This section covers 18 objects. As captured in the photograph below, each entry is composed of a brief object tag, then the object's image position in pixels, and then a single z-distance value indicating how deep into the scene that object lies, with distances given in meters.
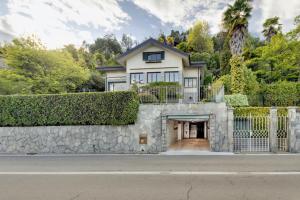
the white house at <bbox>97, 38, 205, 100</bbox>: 20.47
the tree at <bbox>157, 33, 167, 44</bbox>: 39.95
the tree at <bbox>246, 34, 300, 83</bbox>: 19.80
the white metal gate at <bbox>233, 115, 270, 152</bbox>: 12.66
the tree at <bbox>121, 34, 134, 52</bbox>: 59.48
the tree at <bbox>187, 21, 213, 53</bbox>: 39.44
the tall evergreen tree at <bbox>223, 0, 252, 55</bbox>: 19.91
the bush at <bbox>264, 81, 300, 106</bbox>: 18.58
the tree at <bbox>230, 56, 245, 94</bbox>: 19.77
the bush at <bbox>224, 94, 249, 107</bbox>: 15.46
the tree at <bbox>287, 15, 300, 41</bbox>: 18.39
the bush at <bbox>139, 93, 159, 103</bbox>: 14.36
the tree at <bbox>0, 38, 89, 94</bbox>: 17.56
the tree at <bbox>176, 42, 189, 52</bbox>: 39.06
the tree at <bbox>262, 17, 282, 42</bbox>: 28.56
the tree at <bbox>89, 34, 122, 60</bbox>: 49.75
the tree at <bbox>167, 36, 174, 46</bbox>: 40.24
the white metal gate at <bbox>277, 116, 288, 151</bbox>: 12.62
